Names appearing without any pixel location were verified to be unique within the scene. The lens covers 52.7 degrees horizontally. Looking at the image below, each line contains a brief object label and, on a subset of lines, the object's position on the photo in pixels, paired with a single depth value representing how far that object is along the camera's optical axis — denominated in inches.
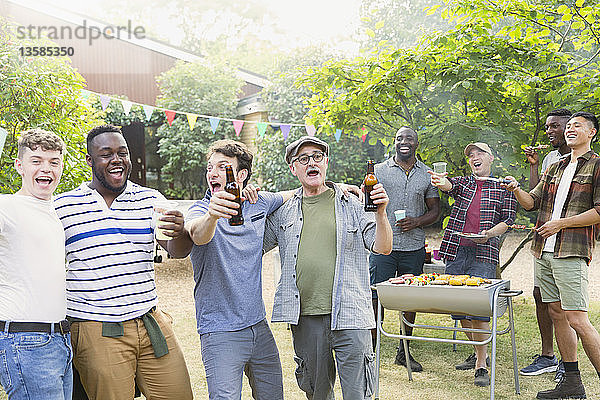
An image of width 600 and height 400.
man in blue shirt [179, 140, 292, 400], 116.2
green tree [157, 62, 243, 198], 587.8
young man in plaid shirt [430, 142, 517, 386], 198.8
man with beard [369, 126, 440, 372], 208.1
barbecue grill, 157.7
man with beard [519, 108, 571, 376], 191.3
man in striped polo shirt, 108.1
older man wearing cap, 123.6
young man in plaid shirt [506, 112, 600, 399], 165.6
